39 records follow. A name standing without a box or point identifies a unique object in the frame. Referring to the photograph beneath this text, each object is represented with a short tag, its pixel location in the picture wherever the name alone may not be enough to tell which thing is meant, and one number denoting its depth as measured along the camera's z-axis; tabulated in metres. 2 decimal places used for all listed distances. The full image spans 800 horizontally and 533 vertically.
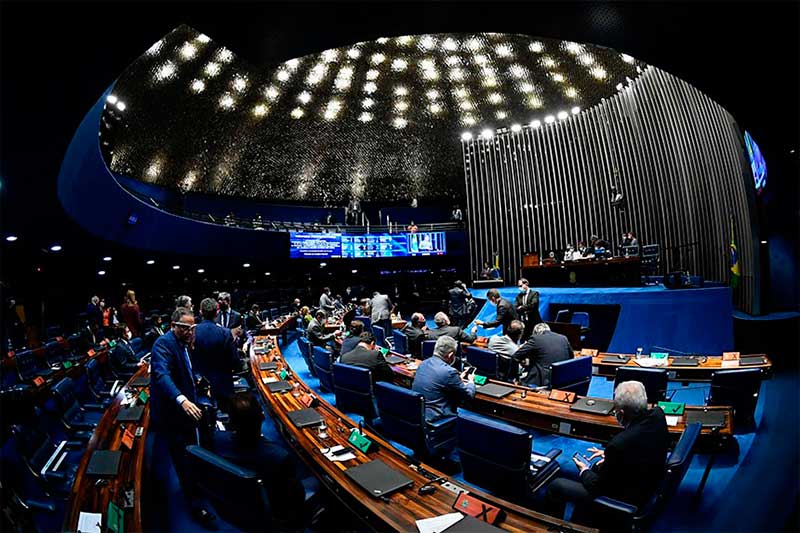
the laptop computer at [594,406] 3.27
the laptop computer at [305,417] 3.22
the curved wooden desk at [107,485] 2.11
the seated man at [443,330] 5.83
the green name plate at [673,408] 3.18
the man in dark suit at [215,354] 4.11
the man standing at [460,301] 11.64
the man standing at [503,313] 7.04
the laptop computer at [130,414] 3.39
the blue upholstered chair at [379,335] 8.01
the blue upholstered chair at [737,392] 3.67
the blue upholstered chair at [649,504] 2.13
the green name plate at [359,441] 2.75
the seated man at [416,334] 6.70
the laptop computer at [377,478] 2.20
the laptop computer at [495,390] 3.91
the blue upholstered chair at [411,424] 3.22
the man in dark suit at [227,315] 6.77
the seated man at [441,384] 3.50
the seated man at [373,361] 4.38
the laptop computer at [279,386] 4.29
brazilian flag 9.61
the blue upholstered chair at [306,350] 7.14
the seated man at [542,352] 4.58
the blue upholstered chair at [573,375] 4.20
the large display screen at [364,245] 17.98
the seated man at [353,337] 5.32
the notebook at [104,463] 2.47
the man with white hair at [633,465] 2.28
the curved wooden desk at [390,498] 1.92
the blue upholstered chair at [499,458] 2.40
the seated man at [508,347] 5.41
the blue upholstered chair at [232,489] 1.85
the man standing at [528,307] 7.36
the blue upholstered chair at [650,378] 3.77
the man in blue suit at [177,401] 2.98
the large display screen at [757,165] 6.76
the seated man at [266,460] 2.17
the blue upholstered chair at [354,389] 4.08
